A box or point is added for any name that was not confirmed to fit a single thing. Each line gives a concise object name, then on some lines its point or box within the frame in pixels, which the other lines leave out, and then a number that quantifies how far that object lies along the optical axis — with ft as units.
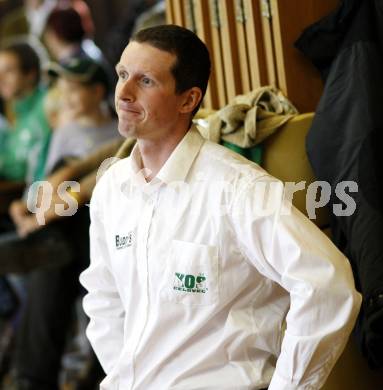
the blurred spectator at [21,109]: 25.57
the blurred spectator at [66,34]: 25.93
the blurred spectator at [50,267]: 21.09
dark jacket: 11.28
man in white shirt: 9.87
